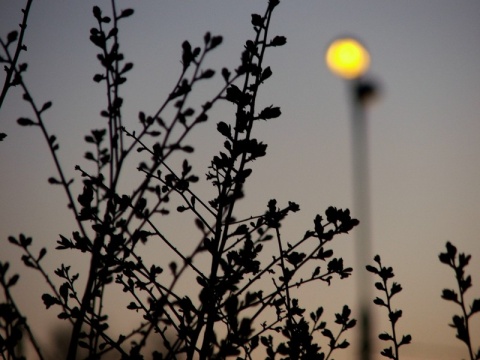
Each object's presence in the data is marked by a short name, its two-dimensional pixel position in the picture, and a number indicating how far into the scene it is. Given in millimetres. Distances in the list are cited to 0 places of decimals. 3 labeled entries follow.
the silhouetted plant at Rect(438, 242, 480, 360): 5437
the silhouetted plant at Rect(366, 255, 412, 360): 7219
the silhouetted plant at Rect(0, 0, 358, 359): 6406
